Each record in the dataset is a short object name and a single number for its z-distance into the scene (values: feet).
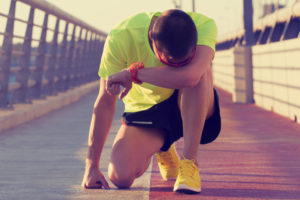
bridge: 20.13
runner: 17.38
